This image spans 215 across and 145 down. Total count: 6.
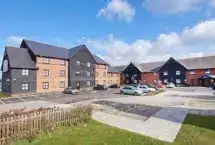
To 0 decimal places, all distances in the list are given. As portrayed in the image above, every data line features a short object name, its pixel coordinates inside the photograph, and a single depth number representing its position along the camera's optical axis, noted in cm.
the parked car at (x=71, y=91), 2363
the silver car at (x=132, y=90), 2213
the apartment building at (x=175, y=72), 3668
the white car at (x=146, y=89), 2477
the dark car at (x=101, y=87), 2992
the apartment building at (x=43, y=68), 2259
